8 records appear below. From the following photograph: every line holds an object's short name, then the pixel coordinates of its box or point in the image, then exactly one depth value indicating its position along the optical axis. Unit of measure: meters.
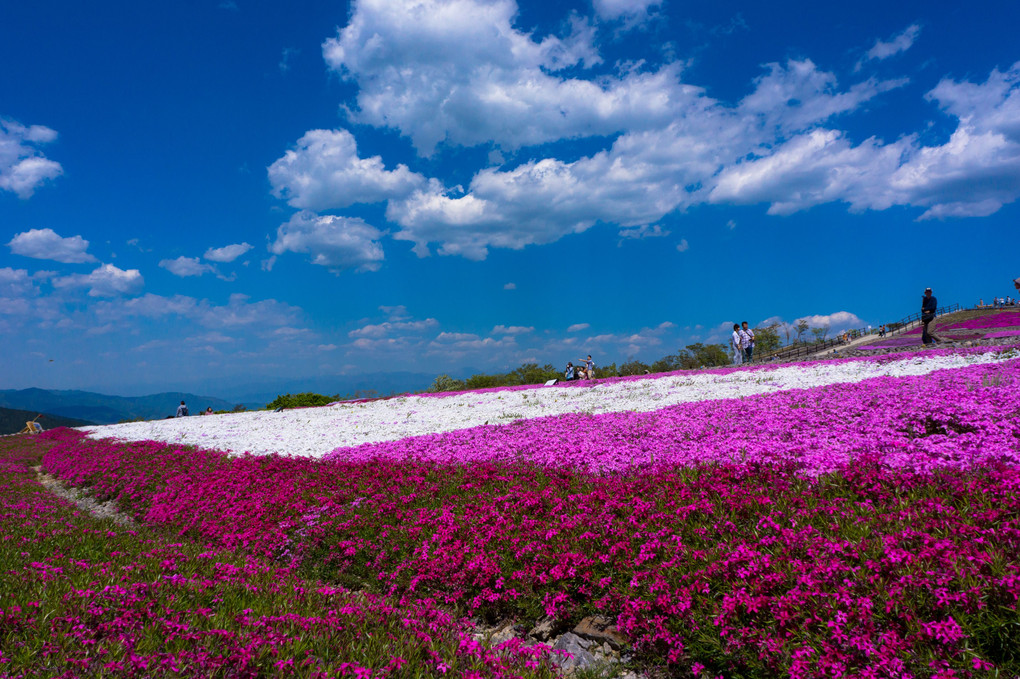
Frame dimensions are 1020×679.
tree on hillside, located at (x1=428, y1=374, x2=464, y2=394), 62.66
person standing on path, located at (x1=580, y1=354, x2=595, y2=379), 39.00
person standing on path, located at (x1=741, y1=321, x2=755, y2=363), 30.80
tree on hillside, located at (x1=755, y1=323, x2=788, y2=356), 90.66
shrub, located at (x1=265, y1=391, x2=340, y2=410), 43.66
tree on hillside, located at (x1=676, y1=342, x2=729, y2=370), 70.12
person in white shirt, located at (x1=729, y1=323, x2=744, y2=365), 30.93
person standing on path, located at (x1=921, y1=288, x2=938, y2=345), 24.31
